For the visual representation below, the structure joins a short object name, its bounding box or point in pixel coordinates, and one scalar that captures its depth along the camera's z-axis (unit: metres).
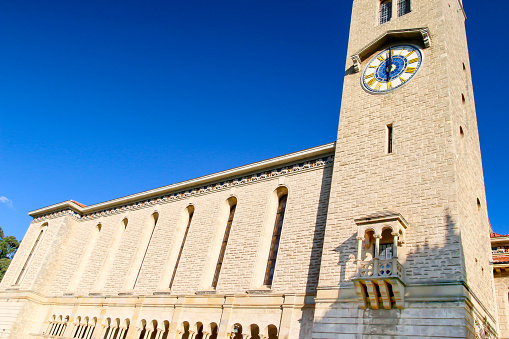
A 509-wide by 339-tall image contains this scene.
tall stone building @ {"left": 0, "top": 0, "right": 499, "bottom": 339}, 13.04
